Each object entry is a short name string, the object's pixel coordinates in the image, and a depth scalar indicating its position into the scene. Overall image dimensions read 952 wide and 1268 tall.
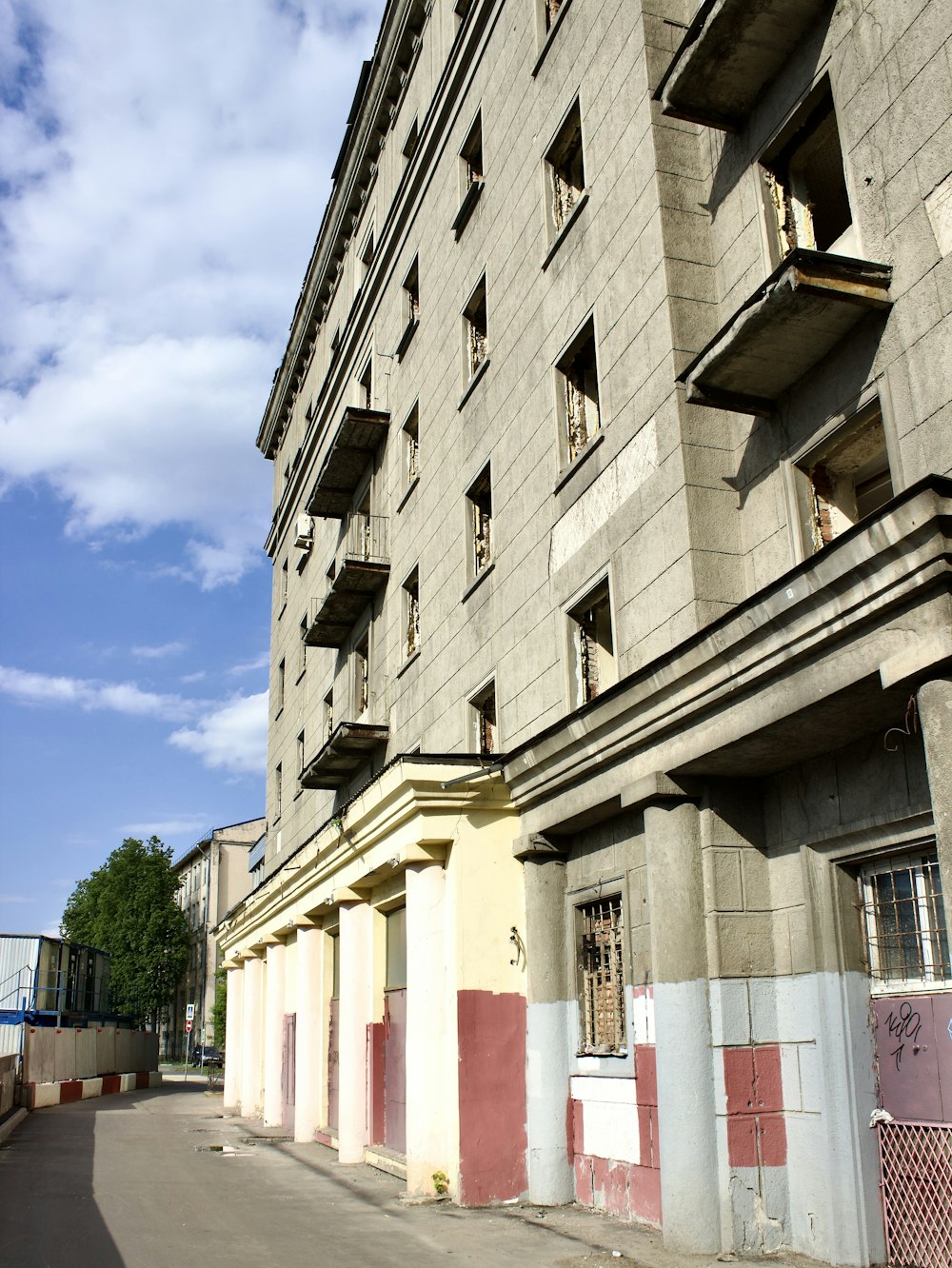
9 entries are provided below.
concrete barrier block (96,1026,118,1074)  39.38
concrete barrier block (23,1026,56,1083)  31.00
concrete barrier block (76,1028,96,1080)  36.31
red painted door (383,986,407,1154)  15.36
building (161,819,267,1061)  78.25
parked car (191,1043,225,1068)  57.27
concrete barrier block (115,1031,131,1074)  42.47
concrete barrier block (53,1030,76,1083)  33.56
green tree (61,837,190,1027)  73.56
